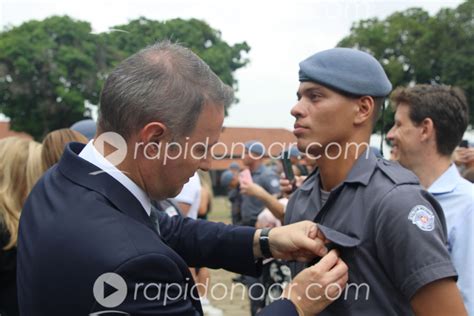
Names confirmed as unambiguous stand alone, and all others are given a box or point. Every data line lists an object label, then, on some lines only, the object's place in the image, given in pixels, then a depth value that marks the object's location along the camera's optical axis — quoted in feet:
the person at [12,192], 10.03
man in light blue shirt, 10.22
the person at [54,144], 11.71
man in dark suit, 5.40
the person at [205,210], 20.95
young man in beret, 6.48
